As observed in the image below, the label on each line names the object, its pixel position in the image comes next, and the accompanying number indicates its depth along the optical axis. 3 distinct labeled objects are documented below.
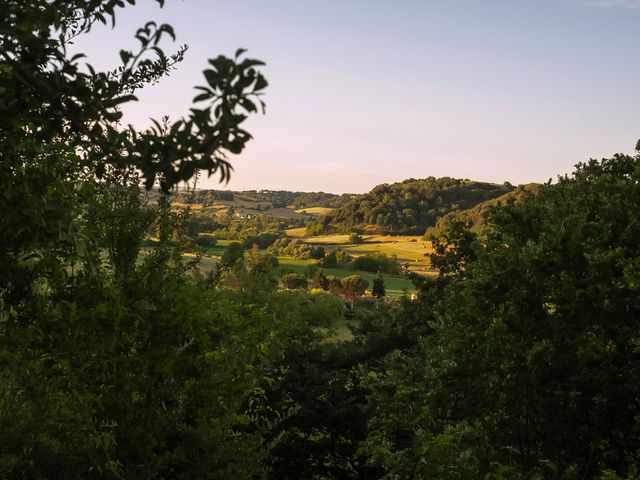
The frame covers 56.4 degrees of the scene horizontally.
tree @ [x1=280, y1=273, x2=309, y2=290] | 85.31
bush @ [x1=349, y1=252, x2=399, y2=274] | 101.69
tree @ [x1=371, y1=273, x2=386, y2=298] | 83.25
